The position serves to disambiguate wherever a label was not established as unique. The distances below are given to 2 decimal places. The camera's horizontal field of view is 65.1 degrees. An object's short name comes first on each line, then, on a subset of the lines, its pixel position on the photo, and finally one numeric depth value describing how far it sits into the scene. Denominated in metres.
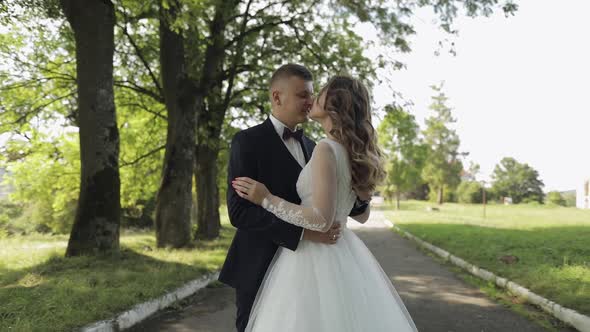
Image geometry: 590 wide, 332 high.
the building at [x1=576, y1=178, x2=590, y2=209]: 57.39
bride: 2.64
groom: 2.81
